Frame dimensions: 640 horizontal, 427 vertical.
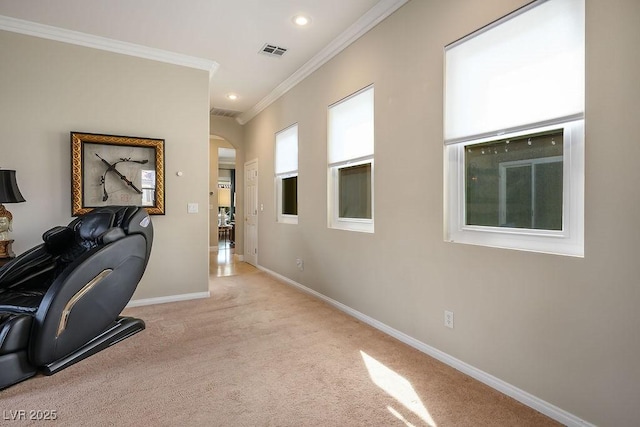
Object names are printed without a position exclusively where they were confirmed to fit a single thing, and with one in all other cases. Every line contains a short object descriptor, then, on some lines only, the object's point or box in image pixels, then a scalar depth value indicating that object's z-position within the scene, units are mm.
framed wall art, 3613
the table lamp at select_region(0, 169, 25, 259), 2934
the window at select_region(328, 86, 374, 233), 3434
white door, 6262
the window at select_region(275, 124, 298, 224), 4918
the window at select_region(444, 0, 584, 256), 1857
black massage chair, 2209
